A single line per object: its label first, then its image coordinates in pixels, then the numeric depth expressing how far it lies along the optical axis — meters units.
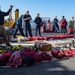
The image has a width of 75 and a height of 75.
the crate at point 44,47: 4.32
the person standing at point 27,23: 6.44
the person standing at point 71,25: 8.74
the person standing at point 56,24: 9.86
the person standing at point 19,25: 6.62
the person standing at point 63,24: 8.57
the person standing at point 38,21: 7.40
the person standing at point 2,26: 4.57
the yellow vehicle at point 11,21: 9.57
